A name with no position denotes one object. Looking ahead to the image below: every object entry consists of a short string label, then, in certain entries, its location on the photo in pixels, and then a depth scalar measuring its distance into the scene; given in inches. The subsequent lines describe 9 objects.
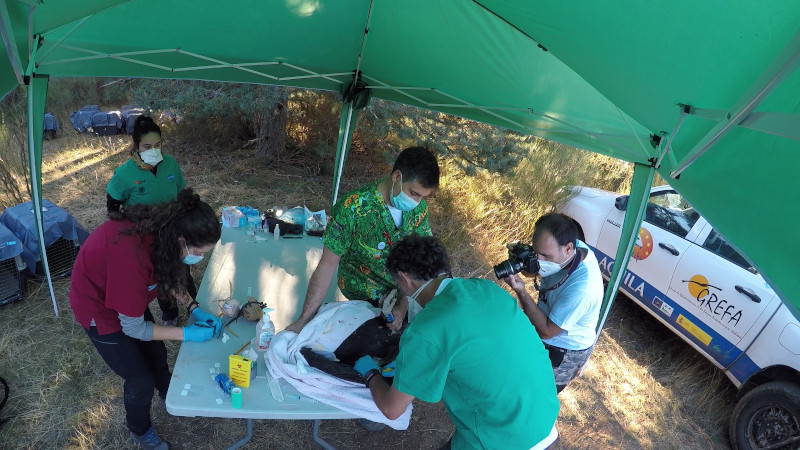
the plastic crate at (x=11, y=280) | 139.3
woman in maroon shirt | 70.5
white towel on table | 76.7
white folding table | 74.0
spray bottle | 87.0
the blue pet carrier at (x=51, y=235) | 146.3
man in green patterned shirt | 90.2
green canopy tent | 59.0
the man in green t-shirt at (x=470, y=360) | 58.7
